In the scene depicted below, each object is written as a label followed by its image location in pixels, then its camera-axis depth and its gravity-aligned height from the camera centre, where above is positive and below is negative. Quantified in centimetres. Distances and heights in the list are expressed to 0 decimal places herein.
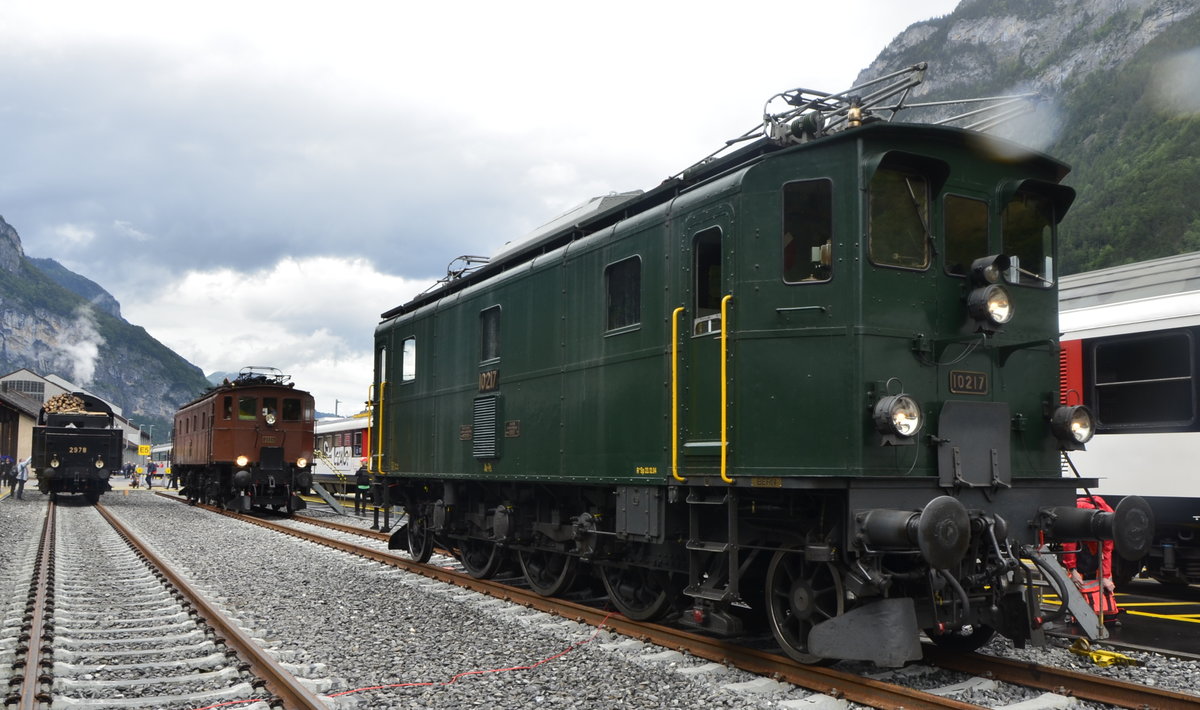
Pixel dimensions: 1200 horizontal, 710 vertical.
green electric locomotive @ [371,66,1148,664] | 639 +39
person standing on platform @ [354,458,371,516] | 2582 -121
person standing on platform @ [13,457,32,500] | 3356 -116
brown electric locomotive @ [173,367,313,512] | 2589 +8
